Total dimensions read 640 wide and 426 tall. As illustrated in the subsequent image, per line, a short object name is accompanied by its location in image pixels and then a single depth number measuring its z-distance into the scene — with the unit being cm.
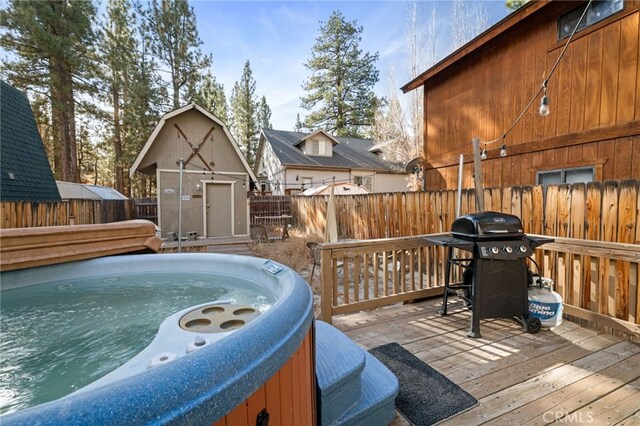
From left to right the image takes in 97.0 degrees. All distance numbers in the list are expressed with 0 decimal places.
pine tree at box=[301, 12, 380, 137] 2258
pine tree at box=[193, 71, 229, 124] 1775
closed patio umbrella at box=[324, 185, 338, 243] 345
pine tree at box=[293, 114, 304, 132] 2813
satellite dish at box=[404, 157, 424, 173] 923
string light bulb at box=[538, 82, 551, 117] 409
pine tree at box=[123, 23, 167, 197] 1524
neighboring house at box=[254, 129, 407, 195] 1714
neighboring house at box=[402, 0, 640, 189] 451
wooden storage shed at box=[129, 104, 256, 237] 959
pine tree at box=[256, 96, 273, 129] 2756
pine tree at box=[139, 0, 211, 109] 1566
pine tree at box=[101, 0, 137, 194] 1416
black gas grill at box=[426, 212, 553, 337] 277
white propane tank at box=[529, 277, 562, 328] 287
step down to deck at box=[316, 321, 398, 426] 156
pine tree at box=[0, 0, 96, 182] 1054
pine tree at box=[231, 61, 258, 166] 2592
